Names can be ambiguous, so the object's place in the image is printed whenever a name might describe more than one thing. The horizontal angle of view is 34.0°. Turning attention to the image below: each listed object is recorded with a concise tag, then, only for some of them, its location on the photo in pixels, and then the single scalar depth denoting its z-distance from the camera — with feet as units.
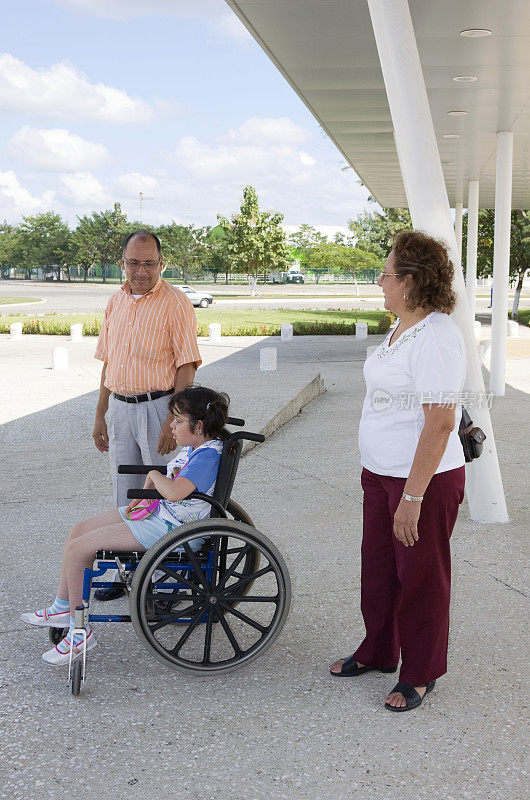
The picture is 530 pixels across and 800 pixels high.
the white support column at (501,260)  42.57
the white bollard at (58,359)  50.78
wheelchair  11.59
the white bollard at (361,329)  76.07
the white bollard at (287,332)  76.28
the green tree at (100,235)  281.54
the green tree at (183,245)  254.47
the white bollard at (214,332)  75.25
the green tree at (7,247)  296.30
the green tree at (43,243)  290.76
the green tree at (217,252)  259.27
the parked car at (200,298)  146.03
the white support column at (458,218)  78.06
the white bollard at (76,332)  73.36
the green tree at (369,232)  216.29
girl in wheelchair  12.00
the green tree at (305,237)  309.63
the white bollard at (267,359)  50.16
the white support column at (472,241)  66.28
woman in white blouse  10.37
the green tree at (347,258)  214.90
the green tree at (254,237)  194.80
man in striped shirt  14.30
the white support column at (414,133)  18.29
